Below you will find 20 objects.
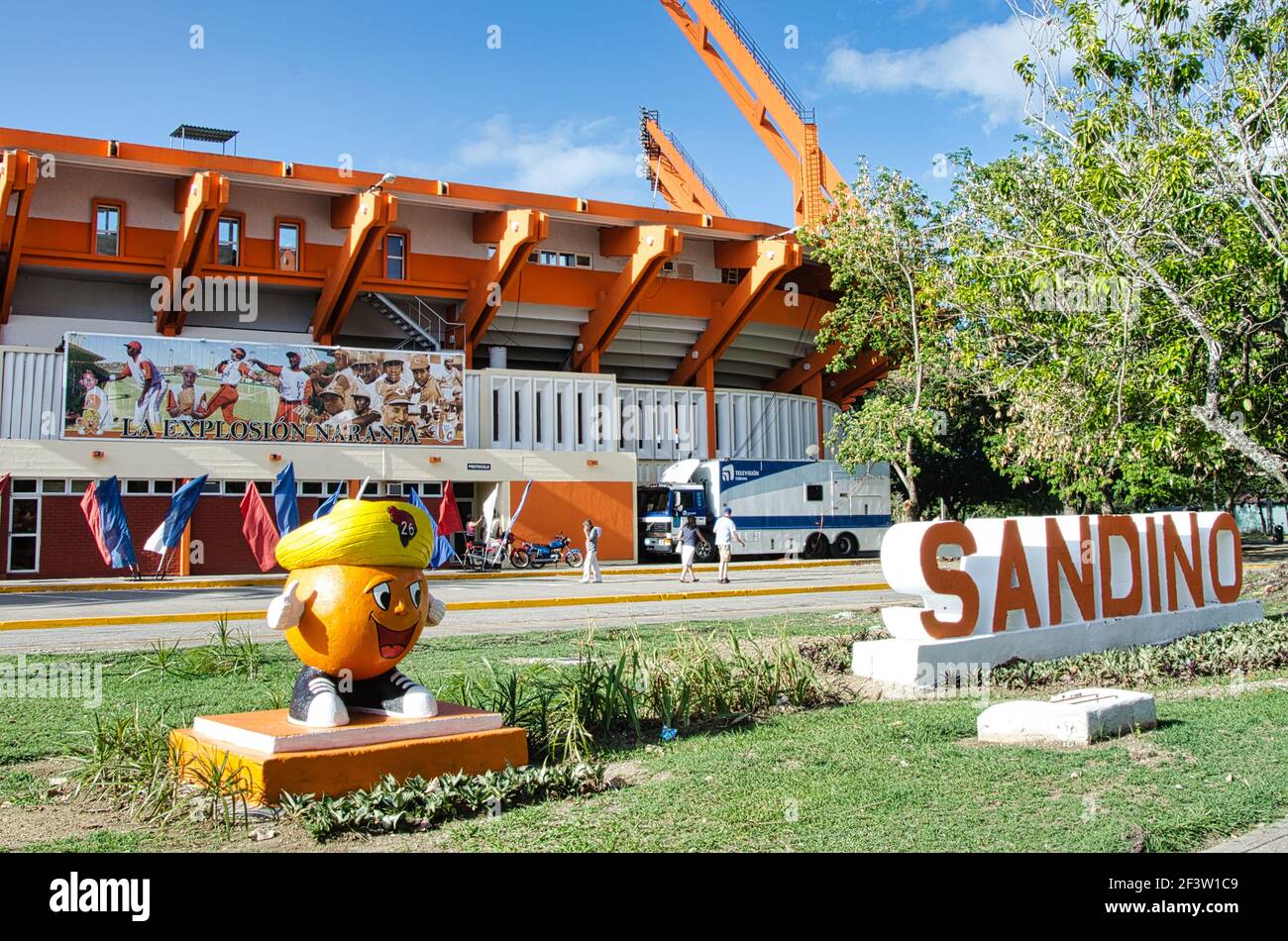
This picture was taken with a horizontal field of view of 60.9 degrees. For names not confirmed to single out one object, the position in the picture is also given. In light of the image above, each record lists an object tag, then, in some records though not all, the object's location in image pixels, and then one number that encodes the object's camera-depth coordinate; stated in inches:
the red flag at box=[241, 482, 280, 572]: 847.7
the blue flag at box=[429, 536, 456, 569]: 1056.8
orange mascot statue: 254.4
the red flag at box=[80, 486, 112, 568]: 952.9
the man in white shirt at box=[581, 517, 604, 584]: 994.7
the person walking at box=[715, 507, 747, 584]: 1032.1
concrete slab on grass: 295.6
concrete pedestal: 235.3
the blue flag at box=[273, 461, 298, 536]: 841.5
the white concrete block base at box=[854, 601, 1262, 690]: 402.3
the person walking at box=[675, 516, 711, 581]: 1007.7
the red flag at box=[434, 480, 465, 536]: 1137.4
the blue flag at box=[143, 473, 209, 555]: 868.0
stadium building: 1190.3
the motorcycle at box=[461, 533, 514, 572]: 1251.2
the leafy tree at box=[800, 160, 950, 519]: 1416.1
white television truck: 1464.1
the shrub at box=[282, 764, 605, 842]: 224.5
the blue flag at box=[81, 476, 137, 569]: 951.6
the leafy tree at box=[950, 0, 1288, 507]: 572.1
